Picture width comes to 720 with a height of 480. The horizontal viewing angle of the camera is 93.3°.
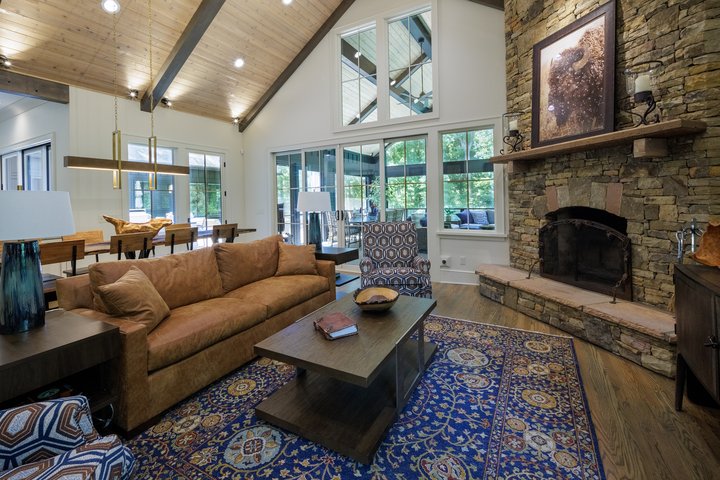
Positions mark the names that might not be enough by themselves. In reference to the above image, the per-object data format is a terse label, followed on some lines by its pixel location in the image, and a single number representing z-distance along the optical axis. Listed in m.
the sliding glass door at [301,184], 6.09
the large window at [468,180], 4.75
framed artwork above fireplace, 3.04
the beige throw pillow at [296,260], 3.54
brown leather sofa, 1.82
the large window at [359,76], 5.61
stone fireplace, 2.47
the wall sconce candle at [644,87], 2.67
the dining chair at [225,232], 4.85
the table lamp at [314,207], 4.16
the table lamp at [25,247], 1.55
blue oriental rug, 1.55
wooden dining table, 3.69
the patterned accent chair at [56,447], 0.93
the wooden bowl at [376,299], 2.29
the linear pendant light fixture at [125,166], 3.88
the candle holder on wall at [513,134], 4.04
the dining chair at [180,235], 4.25
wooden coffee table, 1.64
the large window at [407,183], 5.24
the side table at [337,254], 3.87
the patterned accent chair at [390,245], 4.07
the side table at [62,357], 1.39
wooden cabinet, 1.48
